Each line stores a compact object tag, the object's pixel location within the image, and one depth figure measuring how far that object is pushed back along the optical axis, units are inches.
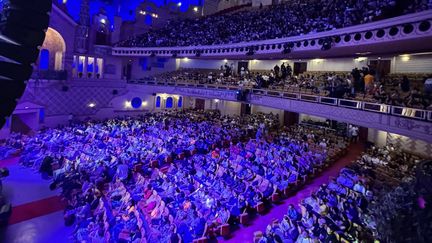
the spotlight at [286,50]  715.4
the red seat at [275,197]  442.0
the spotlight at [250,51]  828.4
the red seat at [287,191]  459.1
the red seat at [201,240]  336.3
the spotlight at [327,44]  606.5
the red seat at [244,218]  391.9
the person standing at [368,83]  516.1
